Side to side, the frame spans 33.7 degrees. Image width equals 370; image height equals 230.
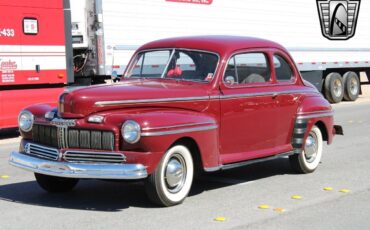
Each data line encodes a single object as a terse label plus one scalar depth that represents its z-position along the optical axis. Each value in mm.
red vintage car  5672
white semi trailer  14664
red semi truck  12188
